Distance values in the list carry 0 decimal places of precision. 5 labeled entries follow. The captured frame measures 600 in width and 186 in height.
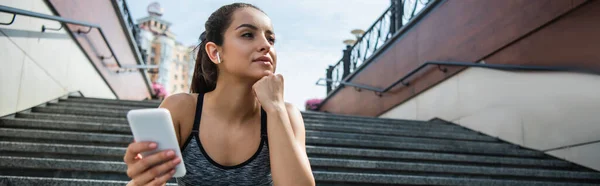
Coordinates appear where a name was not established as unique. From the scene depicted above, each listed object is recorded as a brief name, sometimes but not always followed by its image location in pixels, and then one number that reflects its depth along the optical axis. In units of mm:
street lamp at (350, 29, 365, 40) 11555
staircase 3270
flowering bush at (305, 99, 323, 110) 15031
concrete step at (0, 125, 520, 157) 3967
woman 1690
